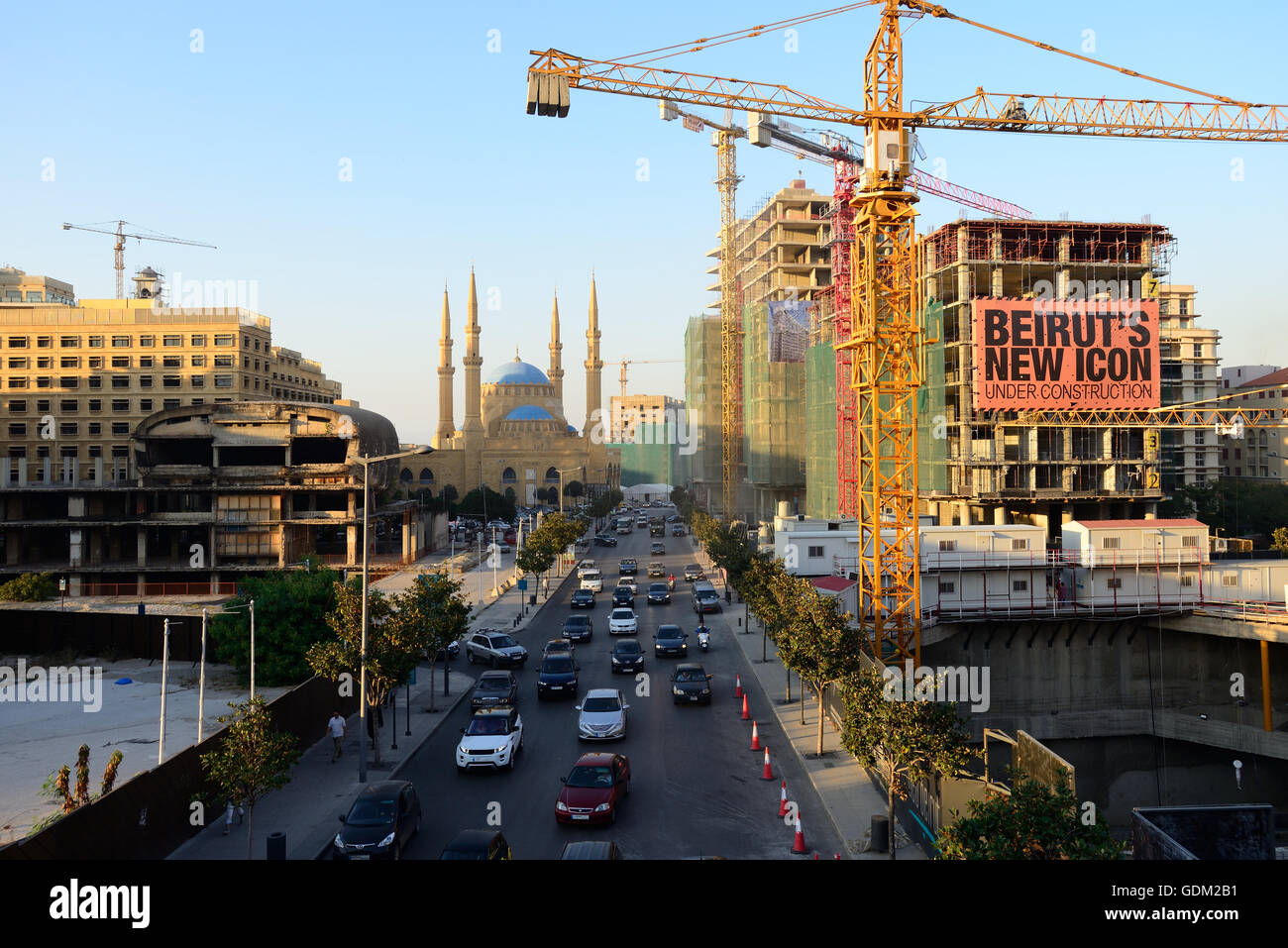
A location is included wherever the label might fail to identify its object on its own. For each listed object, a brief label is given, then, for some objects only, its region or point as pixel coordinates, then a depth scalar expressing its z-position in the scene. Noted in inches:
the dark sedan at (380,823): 717.1
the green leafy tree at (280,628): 1339.8
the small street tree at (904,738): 761.6
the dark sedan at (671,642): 1624.0
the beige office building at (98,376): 3730.3
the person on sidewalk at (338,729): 1053.8
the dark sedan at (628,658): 1466.5
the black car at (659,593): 2250.2
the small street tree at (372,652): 1034.7
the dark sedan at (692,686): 1283.2
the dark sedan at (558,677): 1312.7
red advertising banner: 2219.5
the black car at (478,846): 620.1
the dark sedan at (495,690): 1207.6
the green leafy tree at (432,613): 1108.5
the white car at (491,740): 981.2
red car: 811.4
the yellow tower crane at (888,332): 1397.6
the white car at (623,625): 1802.4
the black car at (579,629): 1764.3
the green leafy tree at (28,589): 1946.4
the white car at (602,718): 1083.3
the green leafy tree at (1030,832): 496.4
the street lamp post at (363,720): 941.8
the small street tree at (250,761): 754.8
